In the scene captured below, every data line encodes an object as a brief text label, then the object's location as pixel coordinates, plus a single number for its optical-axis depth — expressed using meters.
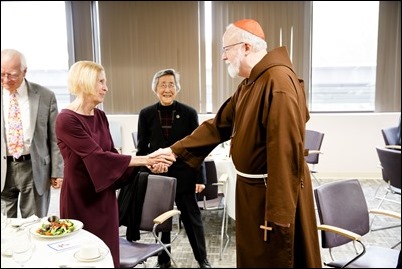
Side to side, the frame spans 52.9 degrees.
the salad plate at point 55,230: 1.55
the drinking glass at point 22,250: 1.25
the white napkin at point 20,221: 1.74
